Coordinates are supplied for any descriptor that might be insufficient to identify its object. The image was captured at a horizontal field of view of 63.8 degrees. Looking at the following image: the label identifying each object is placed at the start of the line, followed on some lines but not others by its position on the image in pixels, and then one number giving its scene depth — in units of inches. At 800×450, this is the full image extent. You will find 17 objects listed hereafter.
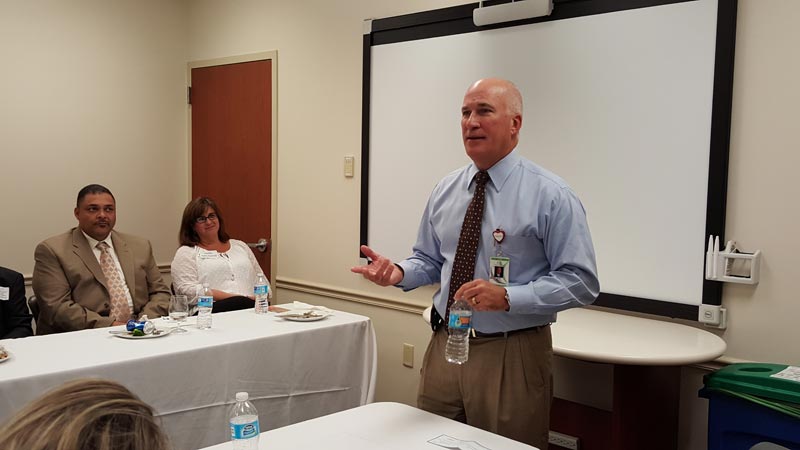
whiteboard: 108.1
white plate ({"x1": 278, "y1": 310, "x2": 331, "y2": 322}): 125.5
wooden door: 189.6
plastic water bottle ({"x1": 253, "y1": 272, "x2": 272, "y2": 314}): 131.3
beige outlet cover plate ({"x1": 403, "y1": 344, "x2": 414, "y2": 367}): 154.5
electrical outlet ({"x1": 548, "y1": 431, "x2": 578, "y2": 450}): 110.3
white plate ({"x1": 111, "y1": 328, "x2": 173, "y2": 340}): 106.7
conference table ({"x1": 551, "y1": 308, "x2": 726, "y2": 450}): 91.0
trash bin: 84.5
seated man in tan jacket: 132.7
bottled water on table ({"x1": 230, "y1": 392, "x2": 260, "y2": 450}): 58.8
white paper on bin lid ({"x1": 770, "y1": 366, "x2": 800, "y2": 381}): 87.4
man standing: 77.0
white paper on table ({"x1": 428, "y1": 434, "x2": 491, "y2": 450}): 65.2
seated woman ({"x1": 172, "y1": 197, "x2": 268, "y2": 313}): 151.4
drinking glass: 119.2
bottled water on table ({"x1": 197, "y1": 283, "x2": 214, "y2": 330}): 116.0
